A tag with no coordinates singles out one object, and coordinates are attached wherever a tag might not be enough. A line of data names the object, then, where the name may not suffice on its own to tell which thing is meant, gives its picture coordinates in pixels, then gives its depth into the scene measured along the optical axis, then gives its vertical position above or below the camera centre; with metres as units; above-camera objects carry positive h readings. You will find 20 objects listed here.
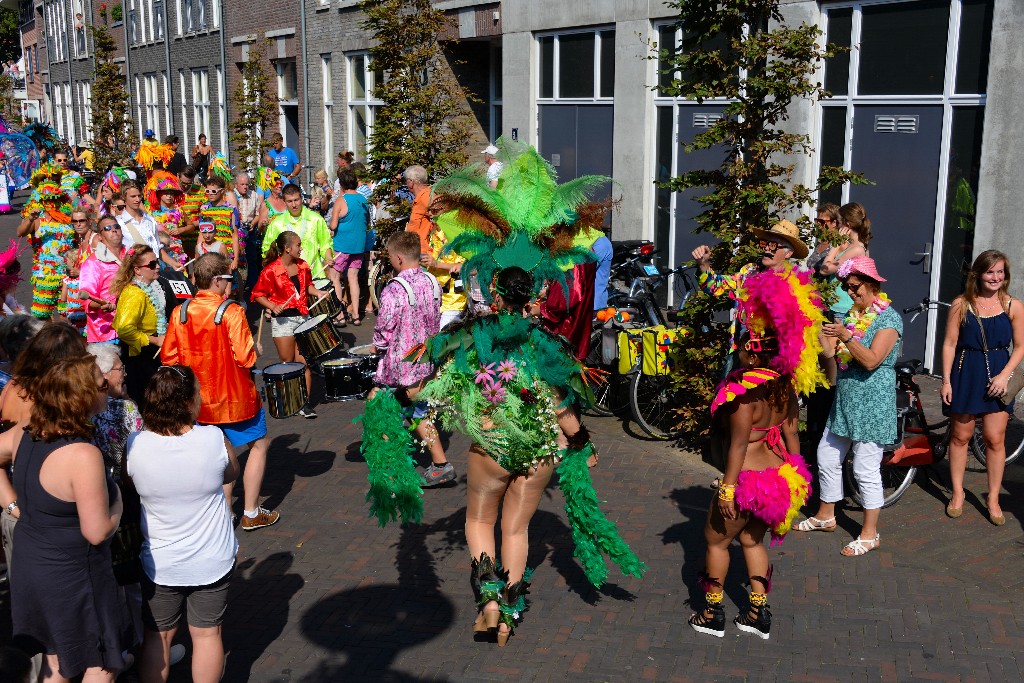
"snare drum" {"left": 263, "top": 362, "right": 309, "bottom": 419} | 7.13 -1.75
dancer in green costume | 4.94 -1.27
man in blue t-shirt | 20.28 -0.41
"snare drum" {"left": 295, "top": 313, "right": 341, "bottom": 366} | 8.52 -1.67
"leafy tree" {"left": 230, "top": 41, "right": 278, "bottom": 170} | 25.20 +0.81
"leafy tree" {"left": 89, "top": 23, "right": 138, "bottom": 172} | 29.23 +0.91
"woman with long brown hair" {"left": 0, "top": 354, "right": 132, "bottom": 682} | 3.97 -1.53
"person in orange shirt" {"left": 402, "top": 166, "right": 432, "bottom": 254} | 10.13 -0.63
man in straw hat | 6.25 -0.78
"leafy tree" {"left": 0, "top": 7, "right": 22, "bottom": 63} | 66.38 +6.62
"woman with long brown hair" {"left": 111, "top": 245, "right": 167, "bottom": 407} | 7.31 -1.27
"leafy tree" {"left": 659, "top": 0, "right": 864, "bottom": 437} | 7.44 +0.13
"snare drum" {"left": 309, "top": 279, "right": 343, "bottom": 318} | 9.28 -1.54
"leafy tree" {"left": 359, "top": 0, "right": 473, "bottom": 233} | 13.34 +0.49
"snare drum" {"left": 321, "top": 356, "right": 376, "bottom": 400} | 7.40 -1.75
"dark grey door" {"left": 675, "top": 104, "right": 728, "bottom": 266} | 12.62 -0.36
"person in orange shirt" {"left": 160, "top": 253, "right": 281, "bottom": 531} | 6.29 -1.29
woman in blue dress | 6.56 -1.45
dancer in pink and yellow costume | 4.79 -1.31
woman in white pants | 6.06 -1.52
